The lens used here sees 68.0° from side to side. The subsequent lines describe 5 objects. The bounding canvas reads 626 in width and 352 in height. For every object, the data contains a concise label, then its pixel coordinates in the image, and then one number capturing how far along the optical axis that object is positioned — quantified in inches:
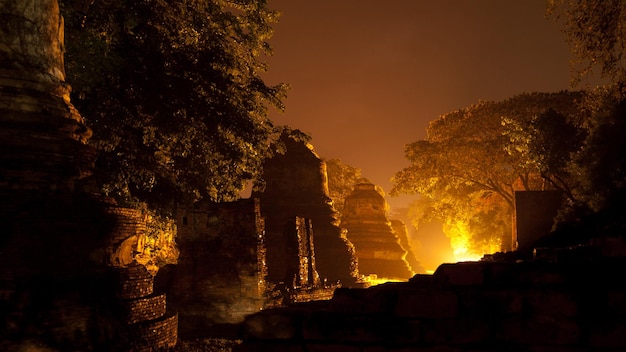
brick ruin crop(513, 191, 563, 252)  709.3
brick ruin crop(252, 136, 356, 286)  974.5
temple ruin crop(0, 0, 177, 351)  211.8
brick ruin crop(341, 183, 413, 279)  1376.7
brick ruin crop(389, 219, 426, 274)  1863.9
